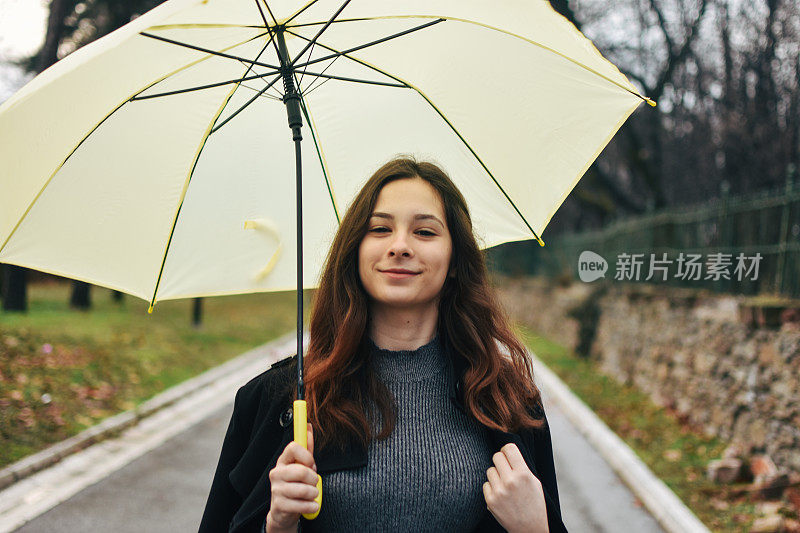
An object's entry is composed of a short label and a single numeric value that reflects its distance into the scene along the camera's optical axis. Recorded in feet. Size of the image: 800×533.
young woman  6.30
